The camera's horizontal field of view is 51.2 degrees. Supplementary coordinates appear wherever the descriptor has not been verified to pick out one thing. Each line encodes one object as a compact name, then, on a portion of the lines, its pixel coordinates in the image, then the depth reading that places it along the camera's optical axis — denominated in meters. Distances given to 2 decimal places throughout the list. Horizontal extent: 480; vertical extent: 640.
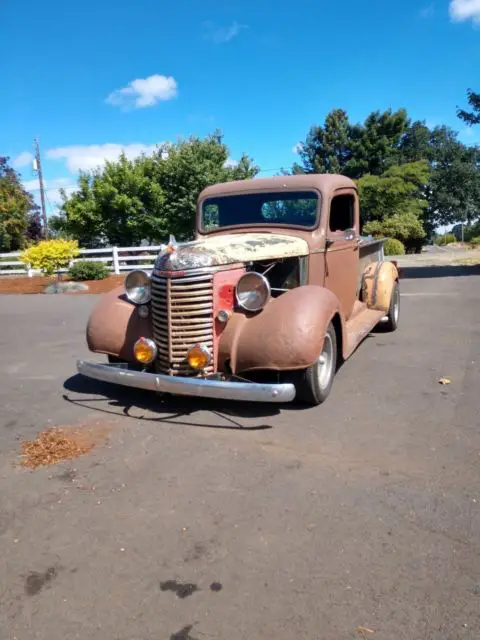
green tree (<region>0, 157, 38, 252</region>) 28.33
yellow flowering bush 16.59
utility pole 33.88
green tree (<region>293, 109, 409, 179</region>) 38.66
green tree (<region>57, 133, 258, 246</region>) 23.42
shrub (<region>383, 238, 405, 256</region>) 25.59
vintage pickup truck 4.02
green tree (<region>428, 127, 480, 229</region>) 43.25
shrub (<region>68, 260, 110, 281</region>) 17.22
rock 15.55
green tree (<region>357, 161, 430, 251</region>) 28.08
